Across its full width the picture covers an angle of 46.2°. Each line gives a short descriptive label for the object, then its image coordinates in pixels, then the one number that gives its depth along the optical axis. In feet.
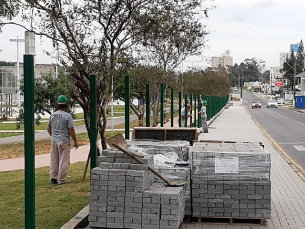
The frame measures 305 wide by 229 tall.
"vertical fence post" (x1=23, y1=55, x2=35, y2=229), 12.16
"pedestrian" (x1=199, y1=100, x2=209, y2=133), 54.77
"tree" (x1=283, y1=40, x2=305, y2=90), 306.73
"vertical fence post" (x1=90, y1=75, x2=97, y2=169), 18.76
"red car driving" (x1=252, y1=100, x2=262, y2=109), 177.31
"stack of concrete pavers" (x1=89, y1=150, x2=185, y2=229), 14.56
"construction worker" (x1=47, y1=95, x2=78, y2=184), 22.01
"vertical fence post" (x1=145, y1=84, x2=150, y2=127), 29.43
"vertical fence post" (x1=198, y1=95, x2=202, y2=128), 63.31
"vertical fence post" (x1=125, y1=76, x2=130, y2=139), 23.98
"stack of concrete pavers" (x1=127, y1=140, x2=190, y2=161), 18.92
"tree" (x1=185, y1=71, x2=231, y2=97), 116.47
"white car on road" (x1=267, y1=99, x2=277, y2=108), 184.79
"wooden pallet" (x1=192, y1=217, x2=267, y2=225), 17.02
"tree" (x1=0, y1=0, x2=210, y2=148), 24.63
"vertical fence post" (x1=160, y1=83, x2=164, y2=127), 34.12
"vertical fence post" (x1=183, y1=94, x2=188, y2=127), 45.07
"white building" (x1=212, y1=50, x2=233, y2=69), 439.60
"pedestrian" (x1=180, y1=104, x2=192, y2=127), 47.24
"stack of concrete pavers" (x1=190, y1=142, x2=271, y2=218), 16.81
